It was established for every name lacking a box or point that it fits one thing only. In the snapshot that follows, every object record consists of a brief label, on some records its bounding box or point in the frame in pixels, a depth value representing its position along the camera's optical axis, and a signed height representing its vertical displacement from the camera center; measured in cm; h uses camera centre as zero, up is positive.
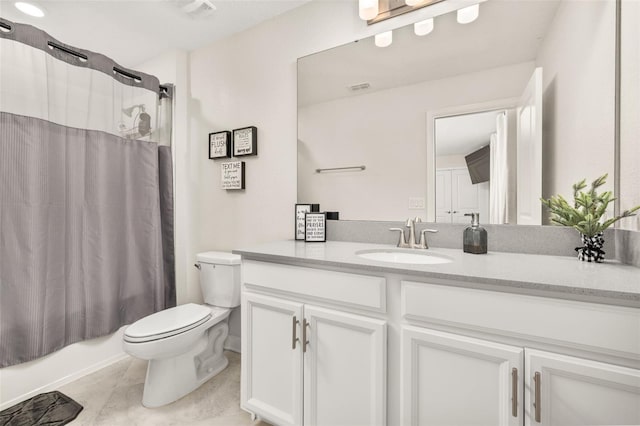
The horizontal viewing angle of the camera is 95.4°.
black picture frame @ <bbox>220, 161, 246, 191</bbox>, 209 +26
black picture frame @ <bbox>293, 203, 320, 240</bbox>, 174 -4
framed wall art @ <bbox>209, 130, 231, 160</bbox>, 215 +50
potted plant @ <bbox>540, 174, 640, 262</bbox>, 103 -2
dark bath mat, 142 -102
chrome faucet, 142 -14
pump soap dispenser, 126 -12
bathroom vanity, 76 -42
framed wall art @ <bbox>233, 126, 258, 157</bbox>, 202 +49
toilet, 148 -67
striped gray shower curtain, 152 +10
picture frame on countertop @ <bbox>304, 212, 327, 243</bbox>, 166 -10
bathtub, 154 -92
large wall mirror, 117 +46
